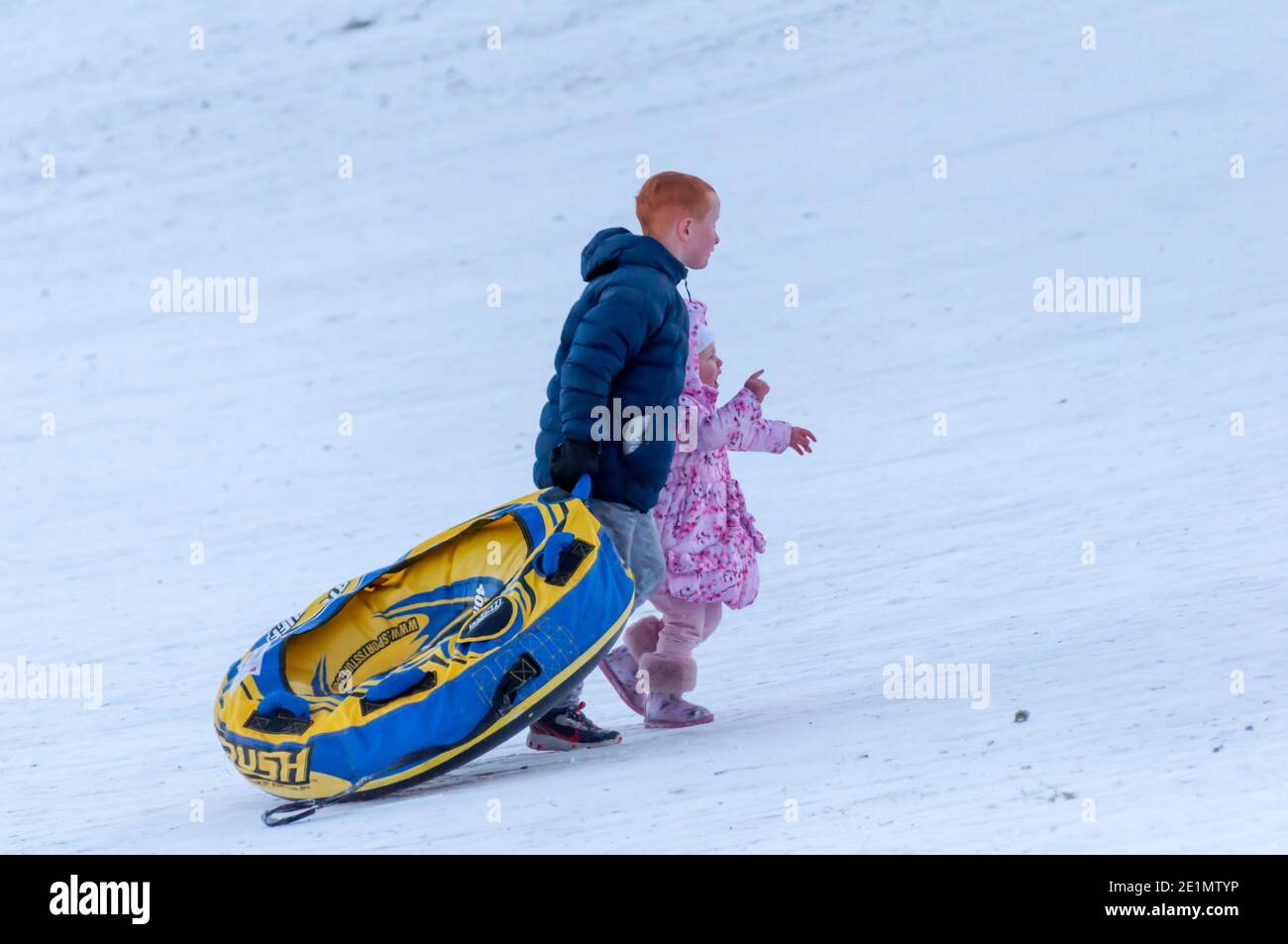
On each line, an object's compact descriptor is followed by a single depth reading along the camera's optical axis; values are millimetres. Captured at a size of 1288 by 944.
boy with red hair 9070
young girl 9781
